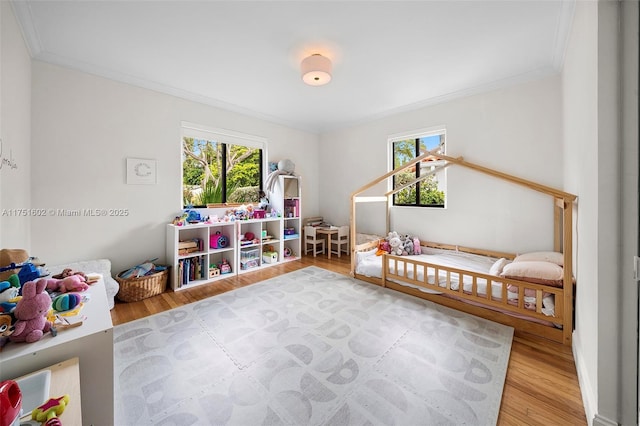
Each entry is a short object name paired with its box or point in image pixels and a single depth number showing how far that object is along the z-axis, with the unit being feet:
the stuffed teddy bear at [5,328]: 3.04
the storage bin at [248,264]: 12.51
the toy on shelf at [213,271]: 11.39
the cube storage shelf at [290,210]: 14.33
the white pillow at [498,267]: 8.19
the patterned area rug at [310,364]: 4.40
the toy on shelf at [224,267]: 11.87
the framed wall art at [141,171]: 9.93
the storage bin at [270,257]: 13.67
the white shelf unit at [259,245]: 12.53
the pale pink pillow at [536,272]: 6.68
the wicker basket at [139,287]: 9.00
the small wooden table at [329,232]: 14.79
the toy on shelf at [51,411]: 2.32
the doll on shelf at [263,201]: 14.04
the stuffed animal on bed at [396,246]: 11.89
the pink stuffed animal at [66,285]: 4.49
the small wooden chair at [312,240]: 15.47
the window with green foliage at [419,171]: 12.36
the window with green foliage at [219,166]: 11.97
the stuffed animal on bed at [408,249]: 11.99
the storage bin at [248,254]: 12.62
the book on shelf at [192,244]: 10.59
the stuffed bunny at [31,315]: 3.07
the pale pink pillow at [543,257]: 7.89
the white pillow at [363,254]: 11.35
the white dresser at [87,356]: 3.01
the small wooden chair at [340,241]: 15.31
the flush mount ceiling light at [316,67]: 7.79
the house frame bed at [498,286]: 6.41
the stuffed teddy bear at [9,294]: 3.45
